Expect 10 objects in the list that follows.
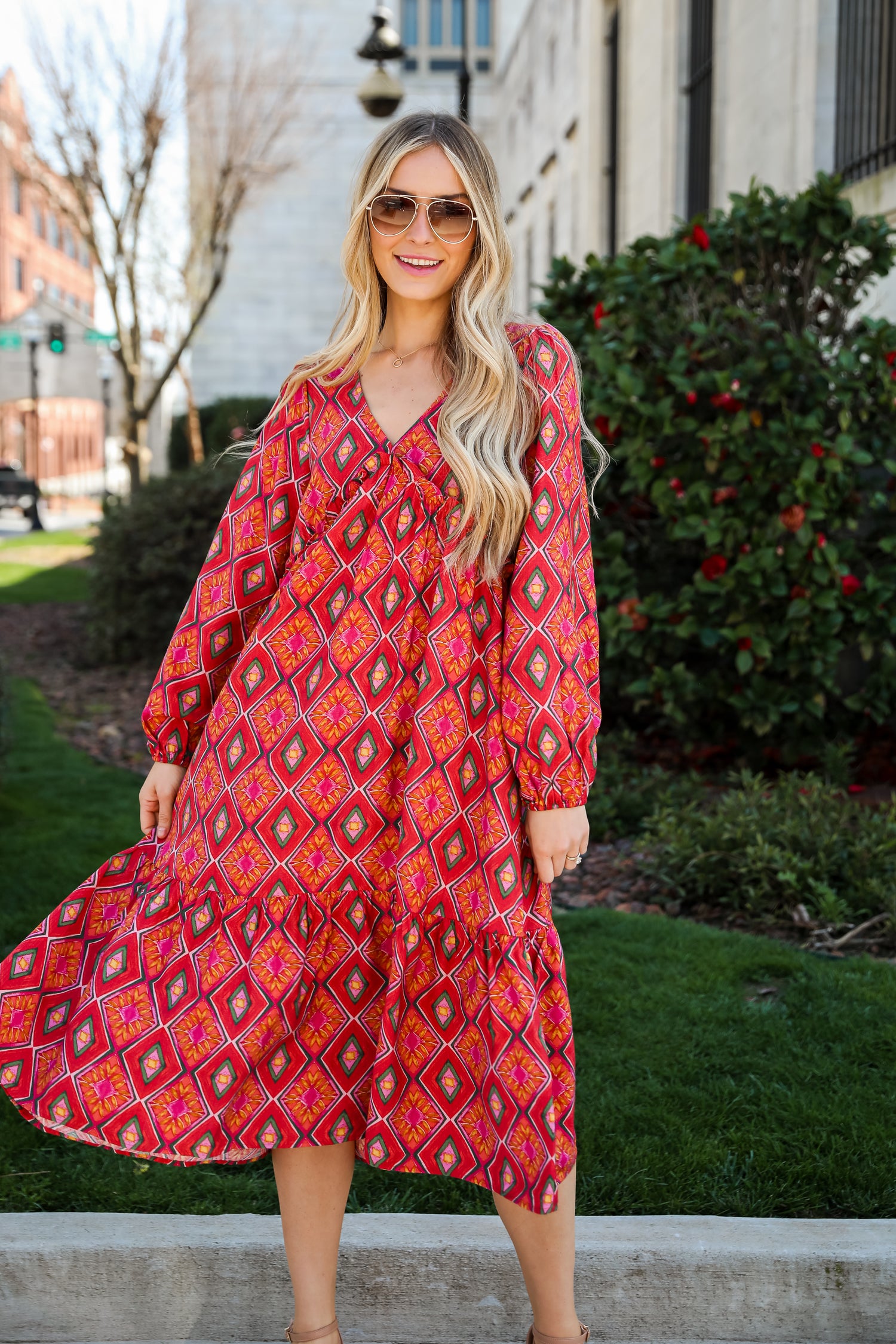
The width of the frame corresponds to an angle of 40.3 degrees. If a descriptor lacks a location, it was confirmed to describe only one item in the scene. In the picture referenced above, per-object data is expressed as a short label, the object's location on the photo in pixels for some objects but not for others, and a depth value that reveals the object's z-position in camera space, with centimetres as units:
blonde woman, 196
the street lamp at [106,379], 3912
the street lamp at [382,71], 1232
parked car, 2684
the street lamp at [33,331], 2998
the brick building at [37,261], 5397
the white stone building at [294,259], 2902
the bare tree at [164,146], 1522
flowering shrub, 518
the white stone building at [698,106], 780
